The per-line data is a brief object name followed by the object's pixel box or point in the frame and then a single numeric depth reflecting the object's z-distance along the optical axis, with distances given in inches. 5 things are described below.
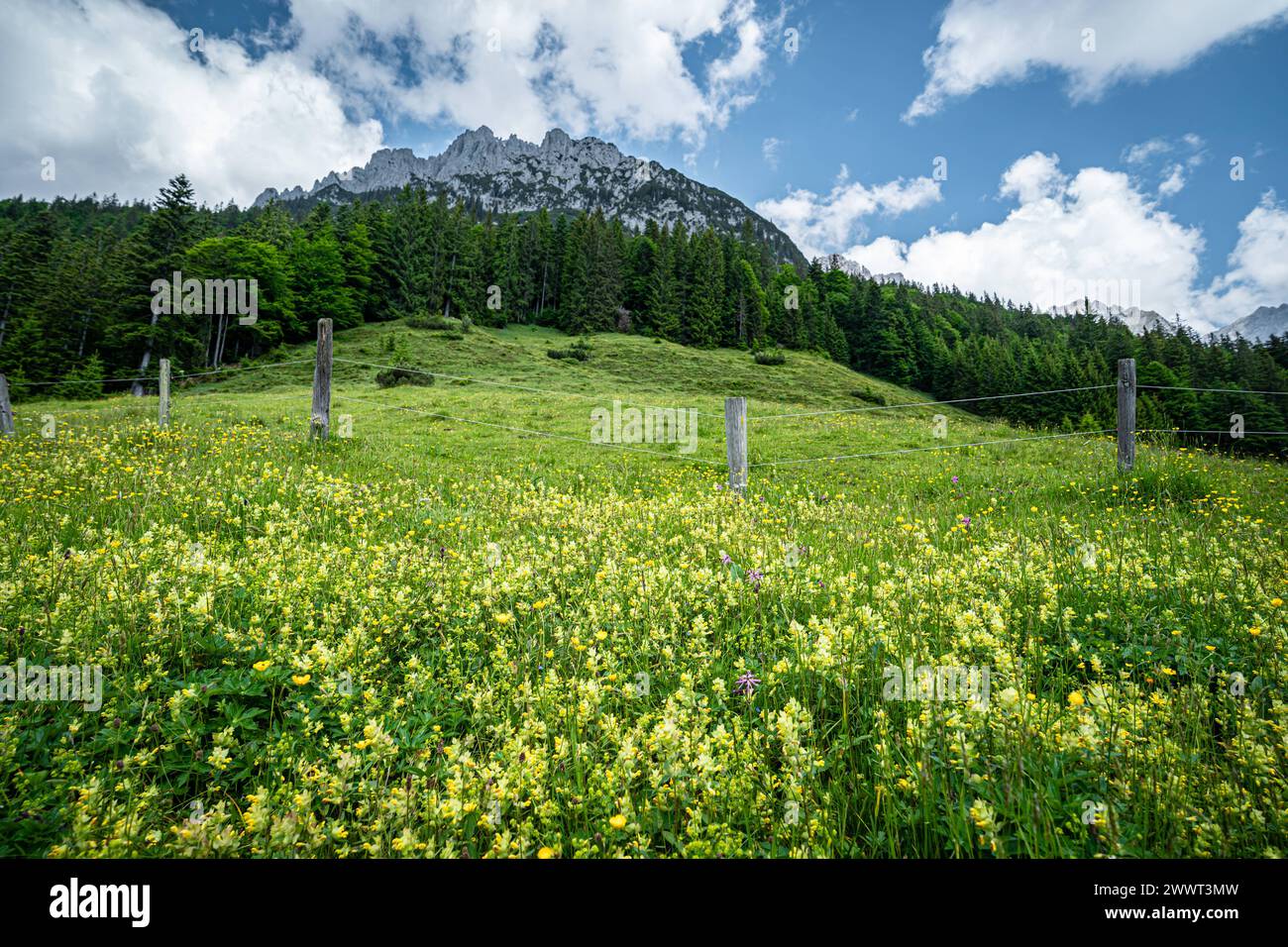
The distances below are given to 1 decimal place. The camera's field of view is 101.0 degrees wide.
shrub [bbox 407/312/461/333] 2354.8
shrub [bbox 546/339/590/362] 2133.7
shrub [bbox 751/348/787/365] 2508.4
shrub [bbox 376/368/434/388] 1362.0
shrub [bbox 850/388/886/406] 1986.8
